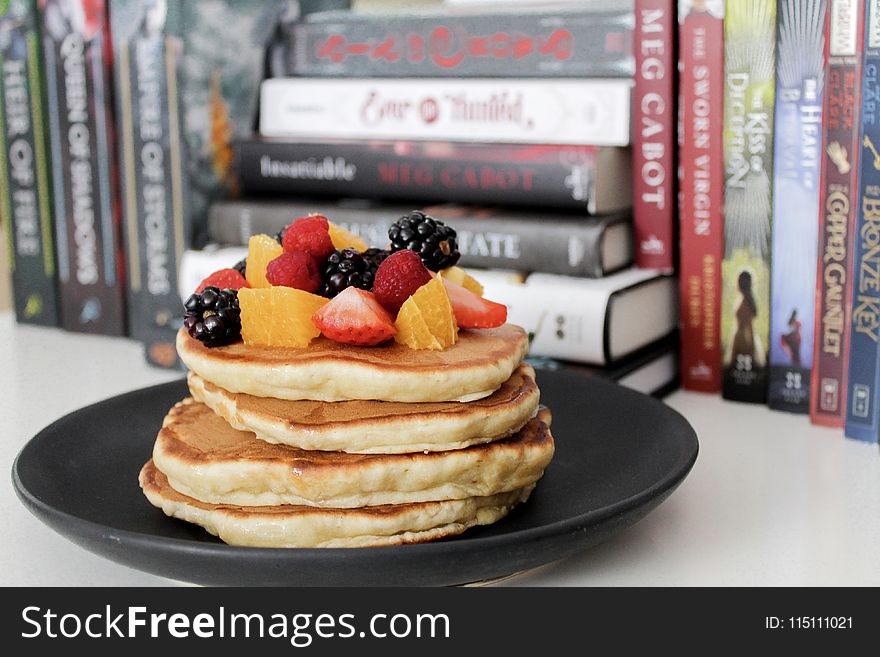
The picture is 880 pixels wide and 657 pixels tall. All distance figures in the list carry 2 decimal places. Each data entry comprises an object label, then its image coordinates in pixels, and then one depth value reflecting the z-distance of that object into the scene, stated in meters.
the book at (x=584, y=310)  1.55
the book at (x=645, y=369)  1.59
